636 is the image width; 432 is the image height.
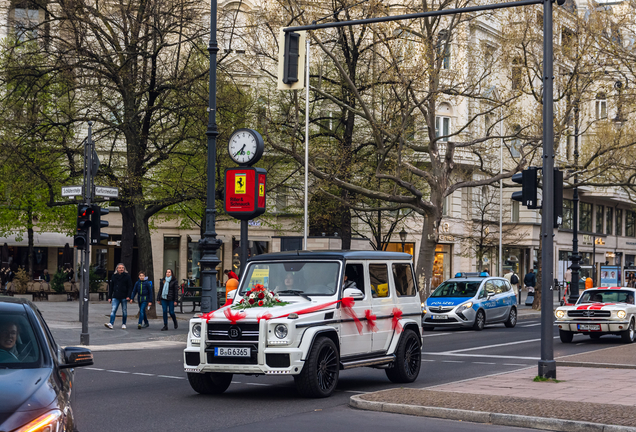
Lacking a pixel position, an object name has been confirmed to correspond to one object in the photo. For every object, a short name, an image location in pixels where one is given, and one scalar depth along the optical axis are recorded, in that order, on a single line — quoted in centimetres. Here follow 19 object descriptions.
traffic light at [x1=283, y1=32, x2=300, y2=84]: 1560
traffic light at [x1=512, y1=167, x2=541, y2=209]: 1347
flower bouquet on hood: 1168
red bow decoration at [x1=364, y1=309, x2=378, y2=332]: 1254
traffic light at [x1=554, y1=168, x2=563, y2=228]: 1340
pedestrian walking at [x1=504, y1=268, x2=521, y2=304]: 4455
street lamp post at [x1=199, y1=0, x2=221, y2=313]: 1980
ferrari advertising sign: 1935
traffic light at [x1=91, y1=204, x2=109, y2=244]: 2059
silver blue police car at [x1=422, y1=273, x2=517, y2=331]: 2750
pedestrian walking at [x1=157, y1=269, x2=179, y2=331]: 2516
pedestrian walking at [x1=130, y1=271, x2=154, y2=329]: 2566
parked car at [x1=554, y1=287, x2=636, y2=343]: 2216
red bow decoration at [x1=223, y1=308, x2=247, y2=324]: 1123
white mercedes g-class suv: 1110
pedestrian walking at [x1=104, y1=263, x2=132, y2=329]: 2505
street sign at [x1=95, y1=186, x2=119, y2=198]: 2061
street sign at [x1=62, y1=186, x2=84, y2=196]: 2056
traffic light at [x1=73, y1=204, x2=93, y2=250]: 2012
